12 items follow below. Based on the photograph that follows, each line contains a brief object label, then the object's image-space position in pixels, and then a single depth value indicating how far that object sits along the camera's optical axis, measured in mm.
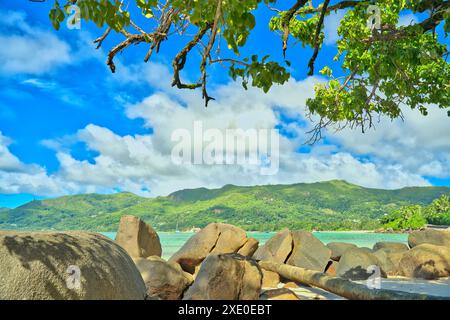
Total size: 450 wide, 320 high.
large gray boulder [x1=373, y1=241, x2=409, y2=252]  22450
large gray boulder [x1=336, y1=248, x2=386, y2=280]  17594
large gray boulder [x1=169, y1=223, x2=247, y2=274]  17688
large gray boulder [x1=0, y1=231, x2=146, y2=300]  4738
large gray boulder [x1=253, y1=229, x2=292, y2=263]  18266
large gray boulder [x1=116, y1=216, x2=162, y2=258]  17531
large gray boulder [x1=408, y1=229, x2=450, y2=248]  23234
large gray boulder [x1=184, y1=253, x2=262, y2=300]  10094
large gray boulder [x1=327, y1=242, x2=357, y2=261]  19938
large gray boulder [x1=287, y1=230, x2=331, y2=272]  17984
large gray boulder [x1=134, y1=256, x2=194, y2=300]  12469
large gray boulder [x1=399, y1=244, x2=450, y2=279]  18062
